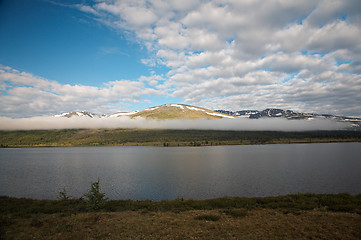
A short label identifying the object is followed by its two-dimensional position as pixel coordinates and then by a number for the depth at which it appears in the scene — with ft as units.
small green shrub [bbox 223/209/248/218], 63.87
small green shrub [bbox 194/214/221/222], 60.25
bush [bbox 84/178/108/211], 78.07
